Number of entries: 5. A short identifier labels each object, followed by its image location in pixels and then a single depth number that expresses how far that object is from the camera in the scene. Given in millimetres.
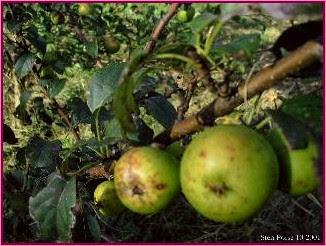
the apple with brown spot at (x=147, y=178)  271
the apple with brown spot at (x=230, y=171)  250
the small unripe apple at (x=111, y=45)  724
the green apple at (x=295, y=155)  257
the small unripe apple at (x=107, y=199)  382
